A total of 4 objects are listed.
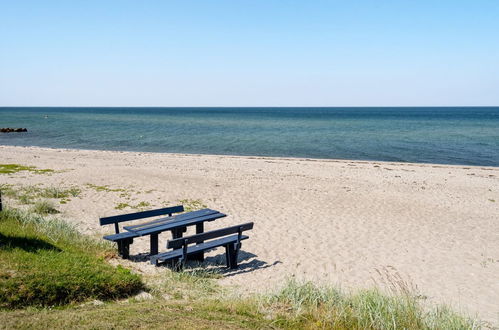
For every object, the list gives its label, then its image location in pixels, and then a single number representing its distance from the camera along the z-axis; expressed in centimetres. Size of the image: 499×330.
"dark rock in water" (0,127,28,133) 5153
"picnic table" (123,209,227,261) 819
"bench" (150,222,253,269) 757
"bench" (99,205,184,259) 807
